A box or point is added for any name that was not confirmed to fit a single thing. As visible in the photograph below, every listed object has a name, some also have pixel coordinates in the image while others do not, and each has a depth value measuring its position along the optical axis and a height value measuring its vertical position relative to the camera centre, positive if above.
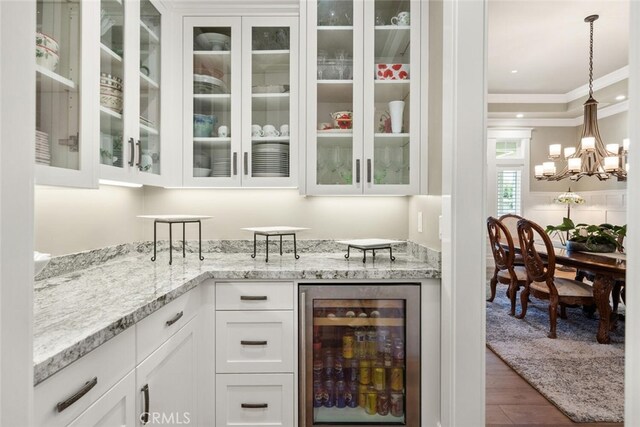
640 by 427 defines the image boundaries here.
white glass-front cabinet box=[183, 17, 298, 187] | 2.27 +0.66
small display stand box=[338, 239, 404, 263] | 2.08 -0.21
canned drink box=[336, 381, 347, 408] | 1.93 -0.99
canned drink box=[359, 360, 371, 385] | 1.93 -0.86
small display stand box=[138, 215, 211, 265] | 2.01 -0.07
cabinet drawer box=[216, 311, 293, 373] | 1.84 -0.68
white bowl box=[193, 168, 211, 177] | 2.29 +0.22
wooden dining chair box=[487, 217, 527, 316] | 3.85 -0.64
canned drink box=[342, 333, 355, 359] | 1.94 -0.73
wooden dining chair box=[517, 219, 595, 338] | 3.26 -0.74
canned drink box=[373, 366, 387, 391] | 1.92 -0.90
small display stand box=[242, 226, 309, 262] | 2.13 -0.14
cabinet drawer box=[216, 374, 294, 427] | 1.84 -0.98
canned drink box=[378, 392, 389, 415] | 1.90 -1.02
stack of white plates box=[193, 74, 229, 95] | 2.28 +0.76
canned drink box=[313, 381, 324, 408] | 1.89 -0.97
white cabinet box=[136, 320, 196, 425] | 1.23 -0.68
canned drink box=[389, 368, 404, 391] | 1.89 -0.89
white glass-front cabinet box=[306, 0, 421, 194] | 2.15 +0.66
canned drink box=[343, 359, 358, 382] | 1.94 -0.87
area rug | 2.25 -1.18
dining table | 2.88 -0.52
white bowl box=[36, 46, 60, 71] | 1.21 +0.51
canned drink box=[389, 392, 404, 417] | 1.88 -1.02
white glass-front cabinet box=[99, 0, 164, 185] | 1.66 +0.59
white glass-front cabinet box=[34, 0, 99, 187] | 1.21 +0.41
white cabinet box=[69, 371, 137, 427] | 0.94 -0.57
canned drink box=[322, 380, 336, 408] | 1.92 -0.98
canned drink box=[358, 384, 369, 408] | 1.93 -1.00
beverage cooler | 1.84 -0.77
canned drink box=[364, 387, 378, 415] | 1.91 -1.02
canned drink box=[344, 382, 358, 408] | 1.93 -1.01
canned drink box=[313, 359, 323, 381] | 1.88 -0.84
